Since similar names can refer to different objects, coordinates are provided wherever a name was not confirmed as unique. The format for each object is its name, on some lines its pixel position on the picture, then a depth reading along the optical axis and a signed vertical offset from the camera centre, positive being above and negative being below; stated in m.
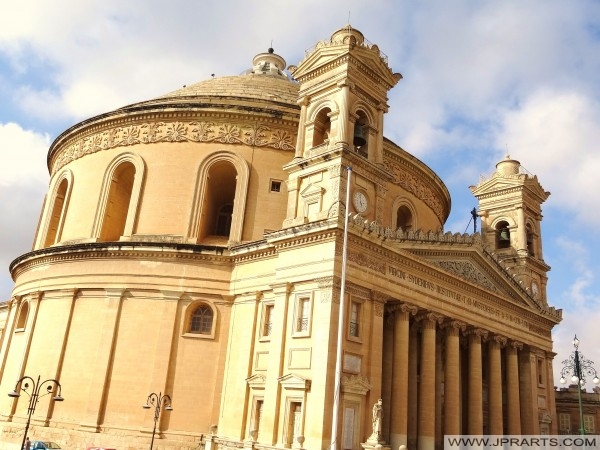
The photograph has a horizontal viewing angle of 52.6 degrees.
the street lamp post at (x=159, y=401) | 25.43 +1.09
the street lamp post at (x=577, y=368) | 29.53 +4.51
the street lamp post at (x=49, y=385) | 26.29 +1.40
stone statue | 20.88 +0.92
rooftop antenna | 40.88 +15.25
